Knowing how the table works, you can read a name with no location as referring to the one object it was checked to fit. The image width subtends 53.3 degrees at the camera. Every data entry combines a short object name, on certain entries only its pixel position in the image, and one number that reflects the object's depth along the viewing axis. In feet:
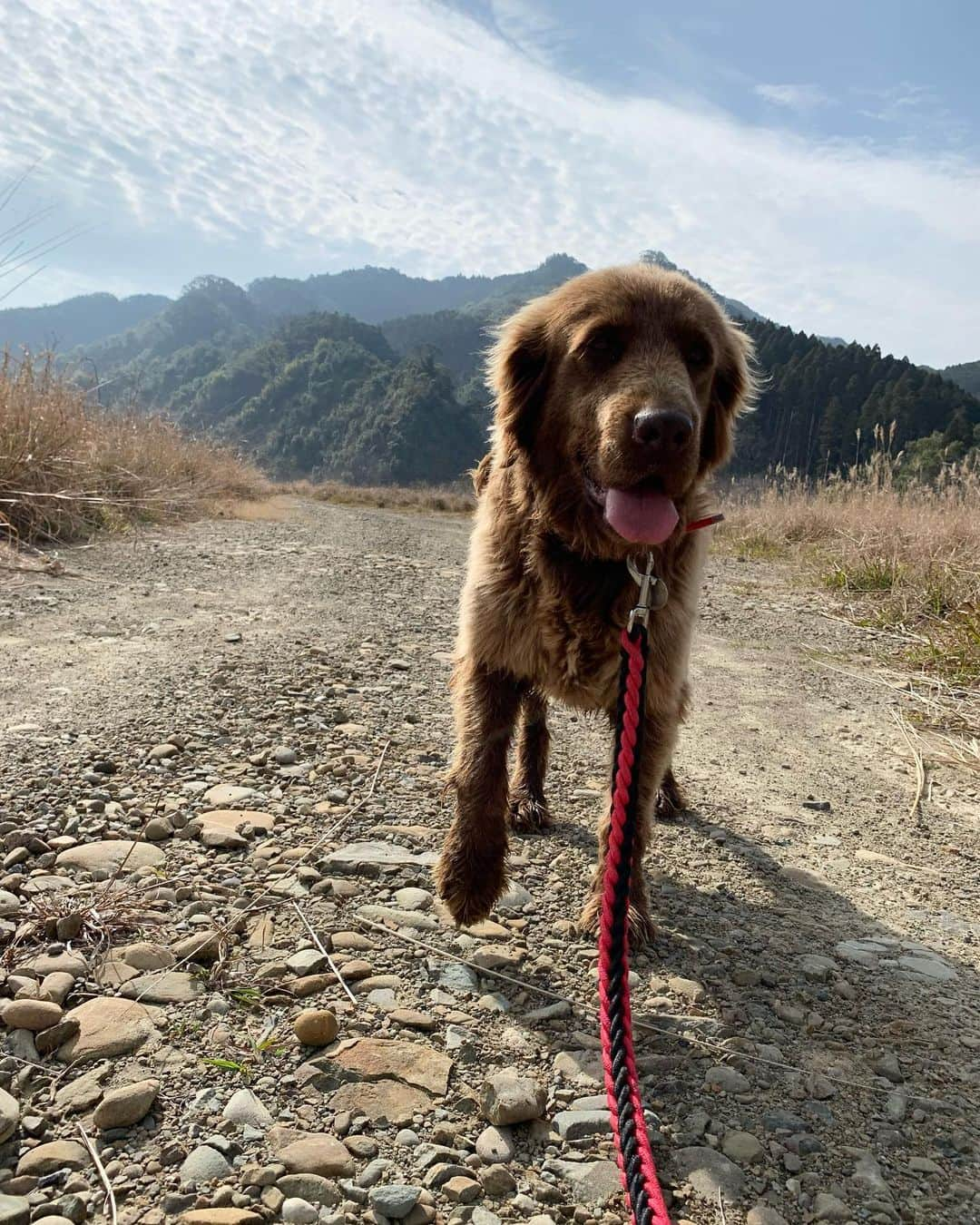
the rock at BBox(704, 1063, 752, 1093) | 1.76
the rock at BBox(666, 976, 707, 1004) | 2.02
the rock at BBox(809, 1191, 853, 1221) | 1.51
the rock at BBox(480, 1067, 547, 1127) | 1.63
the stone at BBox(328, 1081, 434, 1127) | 1.60
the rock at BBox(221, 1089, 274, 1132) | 1.54
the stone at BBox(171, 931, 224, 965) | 1.87
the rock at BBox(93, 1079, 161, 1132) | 1.51
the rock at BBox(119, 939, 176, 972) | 1.83
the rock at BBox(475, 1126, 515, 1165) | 1.56
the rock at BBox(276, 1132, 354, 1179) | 1.48
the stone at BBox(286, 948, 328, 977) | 1.88
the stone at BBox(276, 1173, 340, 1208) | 1.44
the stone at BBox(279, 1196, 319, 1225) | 1.41
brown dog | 2.15
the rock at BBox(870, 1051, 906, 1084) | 1.81
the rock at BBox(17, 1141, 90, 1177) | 1.43
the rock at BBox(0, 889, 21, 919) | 1.90
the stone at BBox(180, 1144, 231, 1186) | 1.45
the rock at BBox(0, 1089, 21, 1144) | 1.47
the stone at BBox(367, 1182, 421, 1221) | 1.44
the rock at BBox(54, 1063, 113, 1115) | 1.54
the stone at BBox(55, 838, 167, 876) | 2.12
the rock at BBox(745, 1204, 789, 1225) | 1.50
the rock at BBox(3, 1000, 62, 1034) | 1.65
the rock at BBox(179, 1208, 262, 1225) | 1.38
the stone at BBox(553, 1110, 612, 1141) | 1.63
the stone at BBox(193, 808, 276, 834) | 2.35
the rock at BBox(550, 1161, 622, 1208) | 1.52
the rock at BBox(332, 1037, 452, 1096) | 1.68
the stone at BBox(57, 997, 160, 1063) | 1.63
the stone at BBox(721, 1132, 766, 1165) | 1.61
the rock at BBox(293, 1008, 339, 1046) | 1.71
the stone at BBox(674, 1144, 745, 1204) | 1.55
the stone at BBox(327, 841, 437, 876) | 2.27
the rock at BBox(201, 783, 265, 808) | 2.48
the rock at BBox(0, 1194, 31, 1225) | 1.35
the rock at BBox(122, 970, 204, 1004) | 1.76
